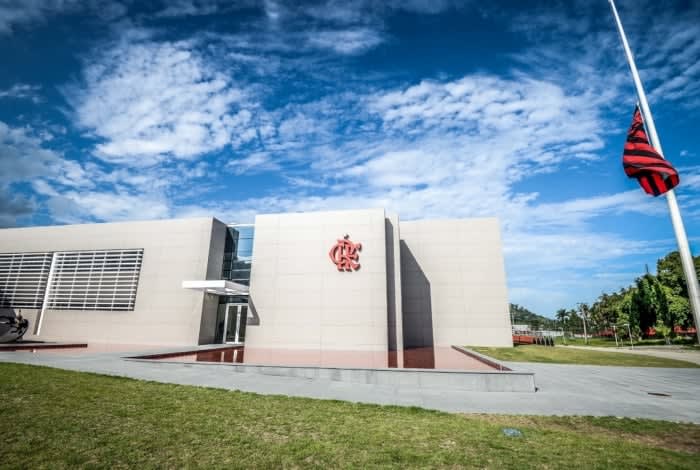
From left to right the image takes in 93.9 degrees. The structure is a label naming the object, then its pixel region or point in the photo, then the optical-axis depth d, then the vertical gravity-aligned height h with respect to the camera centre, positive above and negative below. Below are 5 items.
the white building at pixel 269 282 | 18.89 +2.45
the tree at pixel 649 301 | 34.47 +2.38
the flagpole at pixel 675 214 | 5.11 +1.80
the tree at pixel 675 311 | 32.75 +1.32
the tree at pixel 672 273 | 35.88 +6.12
